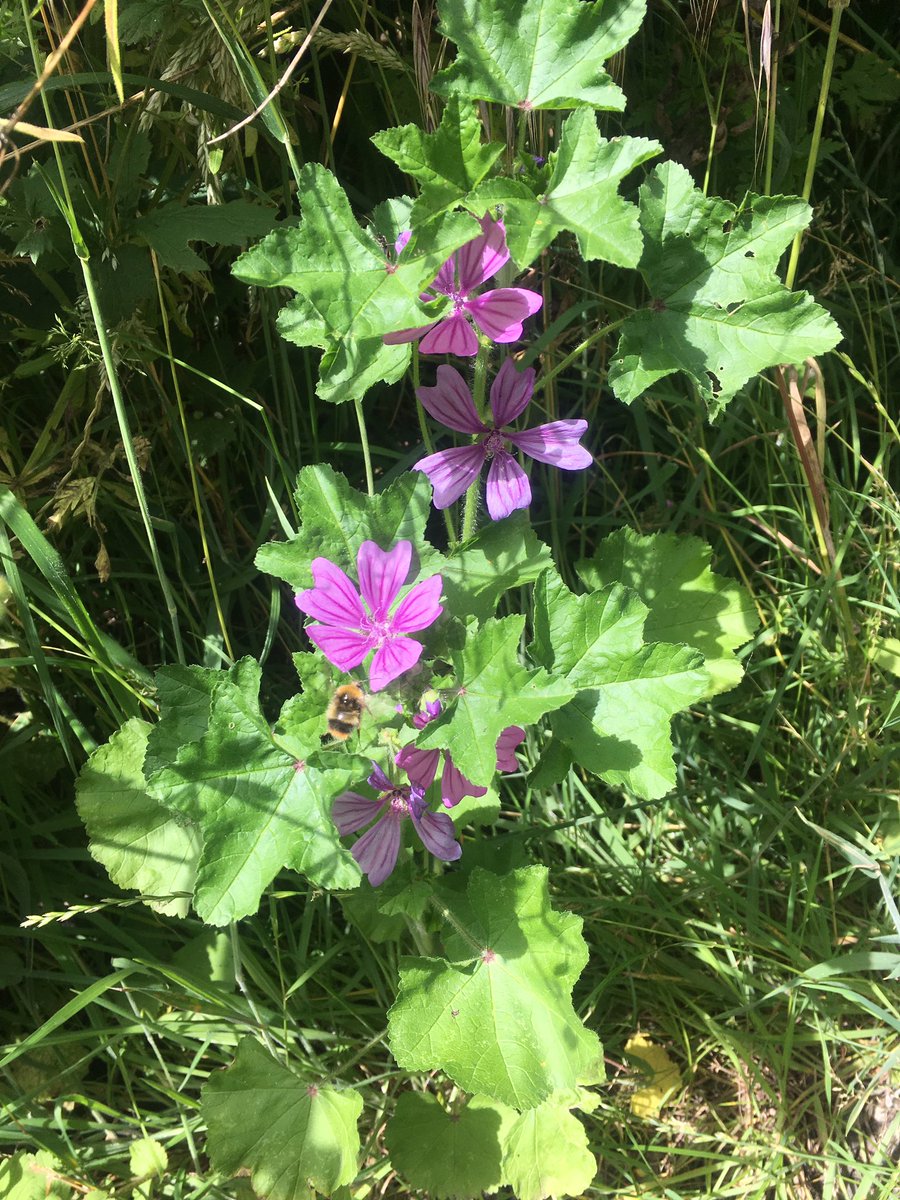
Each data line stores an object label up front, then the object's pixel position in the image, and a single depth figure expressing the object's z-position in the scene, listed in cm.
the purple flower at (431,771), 29
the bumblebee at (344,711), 27
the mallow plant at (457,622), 25
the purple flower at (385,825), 31
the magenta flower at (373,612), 27
